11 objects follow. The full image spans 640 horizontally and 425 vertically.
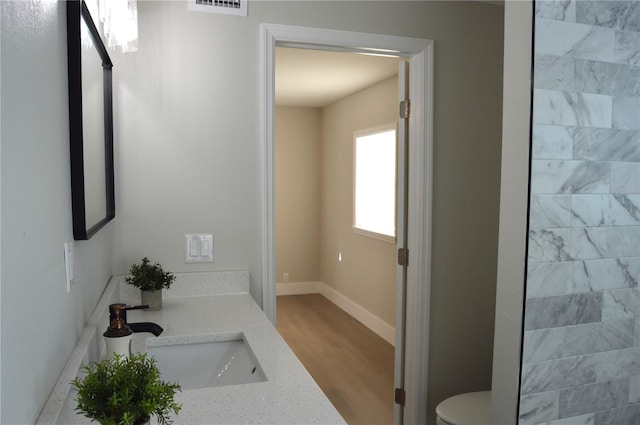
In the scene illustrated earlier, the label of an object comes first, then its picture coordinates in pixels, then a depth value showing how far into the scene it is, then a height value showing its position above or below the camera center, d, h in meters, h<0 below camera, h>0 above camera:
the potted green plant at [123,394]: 0.74 -0.32
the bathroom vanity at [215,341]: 1.06 -0.50
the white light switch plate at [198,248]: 2.31 -0.31
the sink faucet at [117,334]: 1.08 -0.33
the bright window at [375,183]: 5.05 -0.02
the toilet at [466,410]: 2.18 -1.02
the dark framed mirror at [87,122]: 1.17 +0.16
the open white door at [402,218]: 2.73 -0.20
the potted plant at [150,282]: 2.02 -0.41
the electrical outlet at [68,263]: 1.10 -0.18
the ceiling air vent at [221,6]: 2.26 +0.78
